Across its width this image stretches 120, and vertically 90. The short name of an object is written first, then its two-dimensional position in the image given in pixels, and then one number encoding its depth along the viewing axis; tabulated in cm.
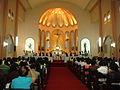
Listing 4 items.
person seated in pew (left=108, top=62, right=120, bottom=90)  264
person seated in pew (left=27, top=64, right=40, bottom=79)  328
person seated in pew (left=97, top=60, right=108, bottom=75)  369
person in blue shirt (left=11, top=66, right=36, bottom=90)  227
